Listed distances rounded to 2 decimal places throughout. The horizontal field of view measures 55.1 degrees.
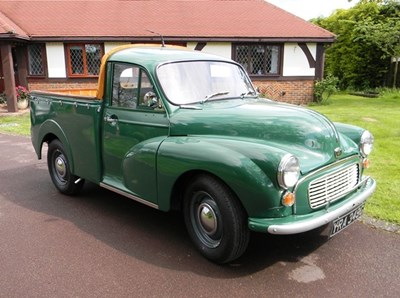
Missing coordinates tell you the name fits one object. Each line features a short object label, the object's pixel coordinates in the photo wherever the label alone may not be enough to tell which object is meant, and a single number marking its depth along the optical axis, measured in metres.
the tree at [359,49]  20.03
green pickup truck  2.97
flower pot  14.30
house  15.08
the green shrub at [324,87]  15.58
